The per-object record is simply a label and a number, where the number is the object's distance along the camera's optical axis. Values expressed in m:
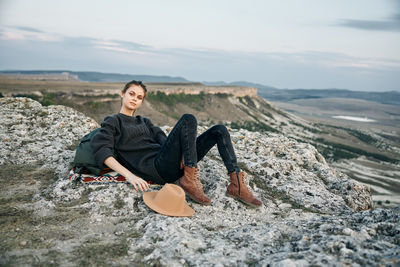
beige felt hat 3.57
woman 3.90
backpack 4.21
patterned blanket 4.35
